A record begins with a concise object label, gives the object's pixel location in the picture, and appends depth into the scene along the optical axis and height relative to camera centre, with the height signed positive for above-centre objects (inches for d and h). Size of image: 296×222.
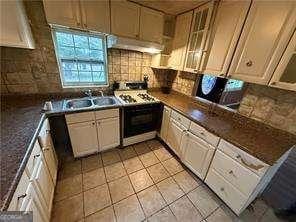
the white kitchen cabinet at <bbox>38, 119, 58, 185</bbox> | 52.7 -40.6
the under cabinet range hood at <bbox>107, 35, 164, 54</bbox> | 72.7 +5.0
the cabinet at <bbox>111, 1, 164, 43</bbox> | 70.8 +16.6
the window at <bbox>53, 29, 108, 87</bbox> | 78.2 -5.0
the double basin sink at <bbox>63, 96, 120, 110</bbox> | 78.7 -29.2
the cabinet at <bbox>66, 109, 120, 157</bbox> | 73.3 -42.8
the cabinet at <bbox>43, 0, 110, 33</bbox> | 58.8 +14.6
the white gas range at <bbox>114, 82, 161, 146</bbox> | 85.3 -34.3
